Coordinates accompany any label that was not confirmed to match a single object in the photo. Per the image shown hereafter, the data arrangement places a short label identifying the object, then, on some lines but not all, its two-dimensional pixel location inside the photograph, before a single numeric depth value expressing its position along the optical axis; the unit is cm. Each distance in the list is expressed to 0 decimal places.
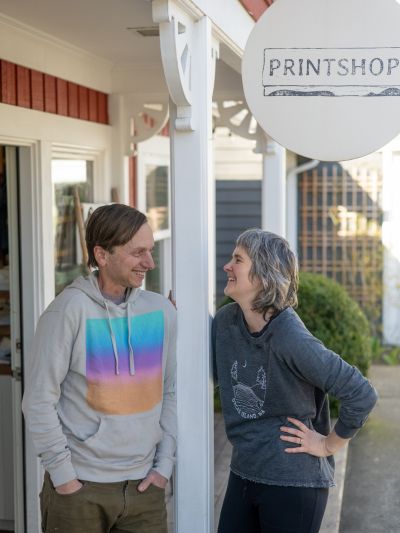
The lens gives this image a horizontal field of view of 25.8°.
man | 254
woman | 271
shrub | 692
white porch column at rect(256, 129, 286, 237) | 584
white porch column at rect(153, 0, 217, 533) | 310
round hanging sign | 301
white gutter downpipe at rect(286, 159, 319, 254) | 1054
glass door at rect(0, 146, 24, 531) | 428
